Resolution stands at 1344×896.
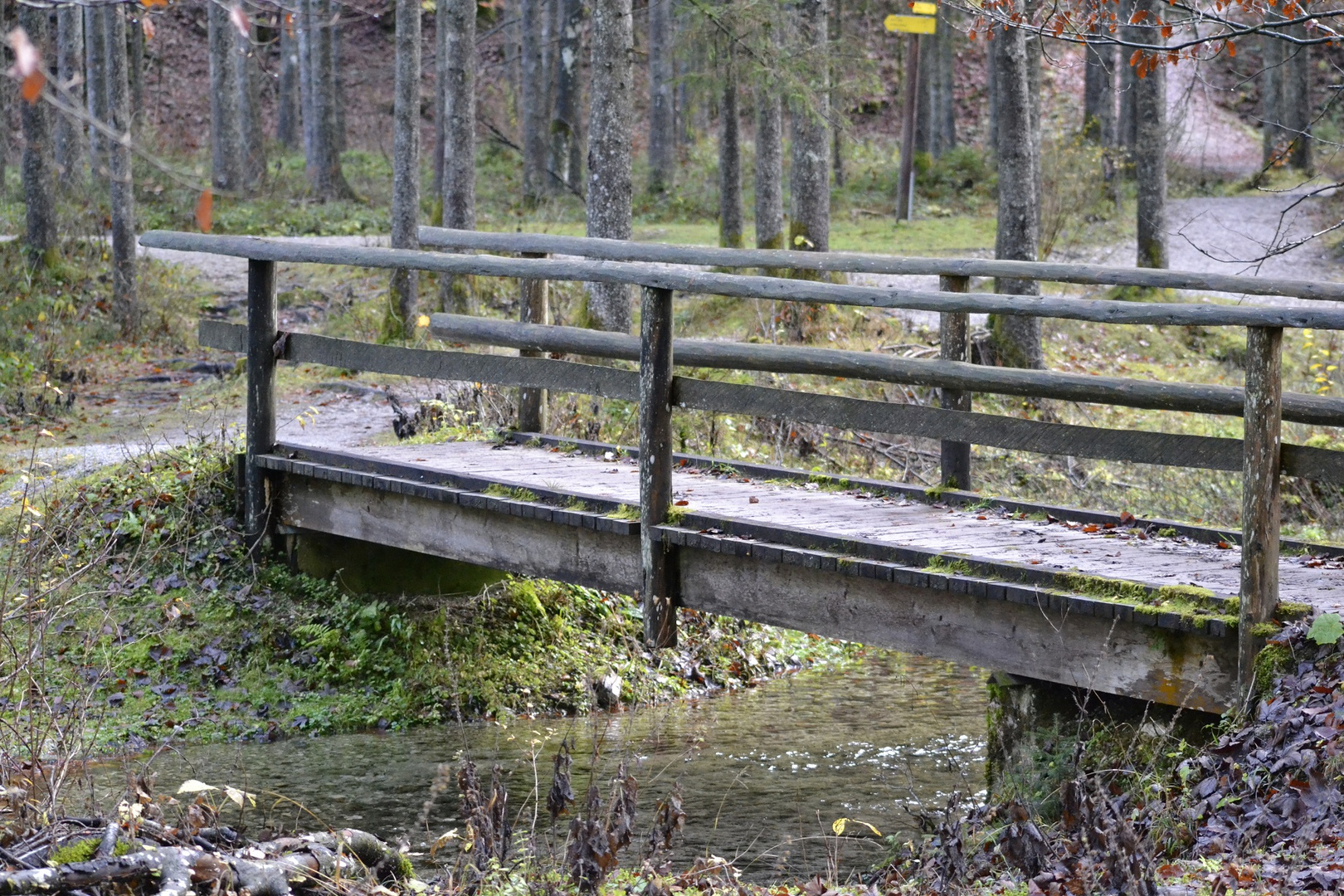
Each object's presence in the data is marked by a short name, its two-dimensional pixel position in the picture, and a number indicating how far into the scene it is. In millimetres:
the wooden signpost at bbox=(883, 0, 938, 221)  49937
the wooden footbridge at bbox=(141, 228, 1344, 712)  11008
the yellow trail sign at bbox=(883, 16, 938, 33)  38156
